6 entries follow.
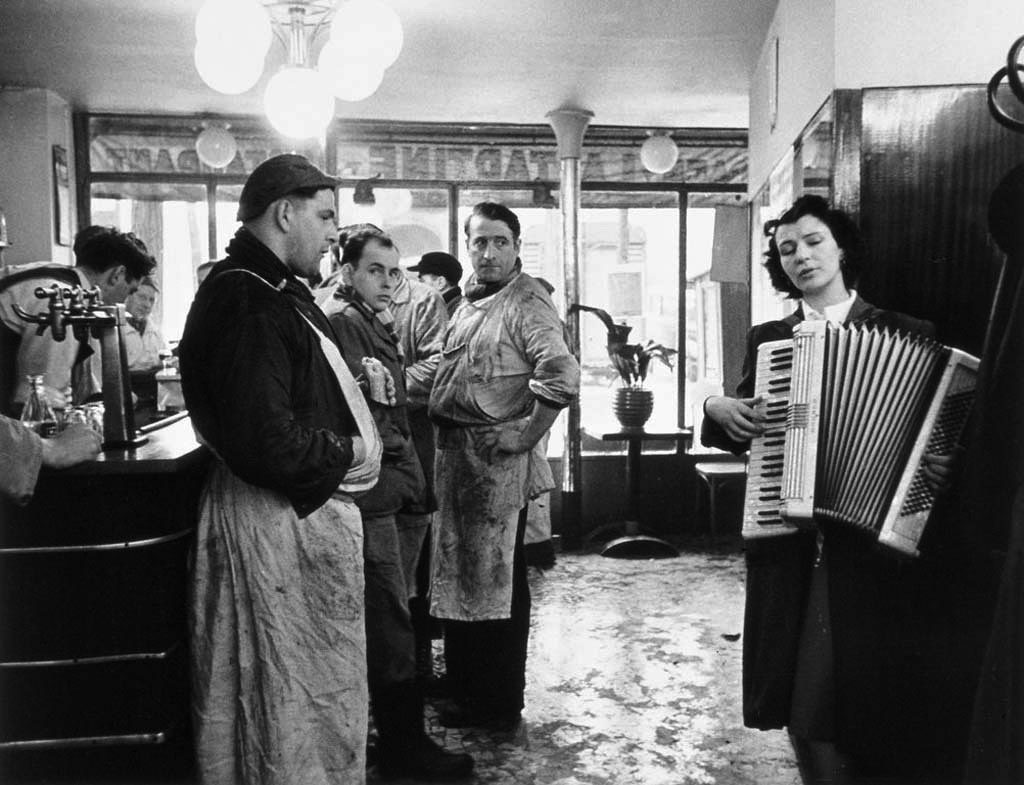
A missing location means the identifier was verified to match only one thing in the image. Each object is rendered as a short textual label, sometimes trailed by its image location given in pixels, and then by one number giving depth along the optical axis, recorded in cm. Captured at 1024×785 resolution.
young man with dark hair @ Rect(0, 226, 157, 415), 323
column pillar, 666
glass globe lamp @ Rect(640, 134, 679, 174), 711
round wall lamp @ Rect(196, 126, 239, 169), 674
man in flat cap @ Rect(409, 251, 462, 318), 534
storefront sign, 718
